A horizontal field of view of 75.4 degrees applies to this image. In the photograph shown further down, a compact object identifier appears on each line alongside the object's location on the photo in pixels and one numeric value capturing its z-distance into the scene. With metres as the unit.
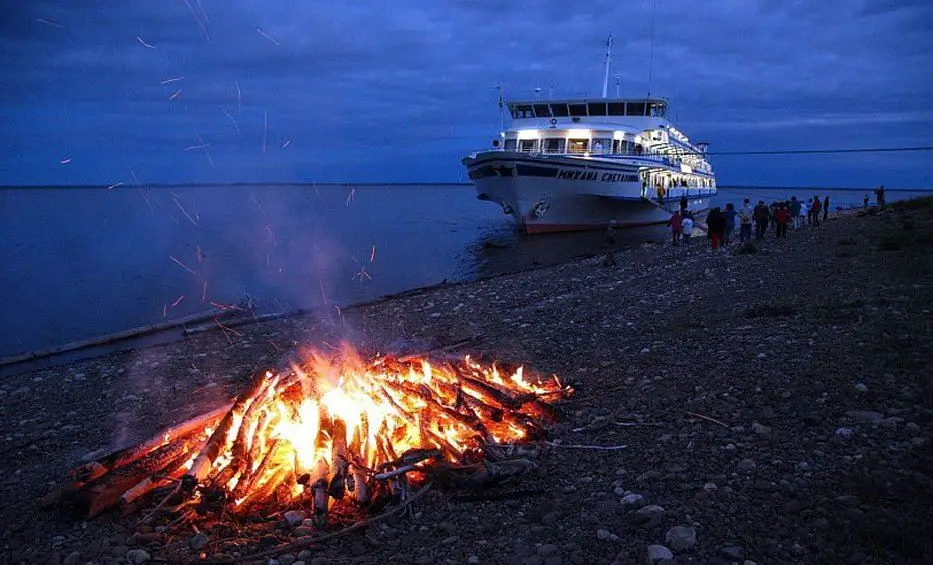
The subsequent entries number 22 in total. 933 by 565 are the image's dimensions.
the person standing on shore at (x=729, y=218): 23.62
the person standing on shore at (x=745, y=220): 21.12
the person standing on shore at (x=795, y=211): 27.39
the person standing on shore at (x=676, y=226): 26.50
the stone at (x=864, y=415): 5.44
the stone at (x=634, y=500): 4.55
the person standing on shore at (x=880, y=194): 37.75
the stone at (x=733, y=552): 3.80
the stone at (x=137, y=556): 4.35
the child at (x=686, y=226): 25.98
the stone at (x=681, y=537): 3.97
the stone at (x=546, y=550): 4.14
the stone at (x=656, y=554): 3.88
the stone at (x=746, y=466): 4.85
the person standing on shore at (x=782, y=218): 22.98
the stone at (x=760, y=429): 5.47
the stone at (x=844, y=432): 5.20
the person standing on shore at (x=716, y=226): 21.86
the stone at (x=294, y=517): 4.75
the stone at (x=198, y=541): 4.50
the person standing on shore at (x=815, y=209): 29.25
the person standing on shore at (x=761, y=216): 22.41
